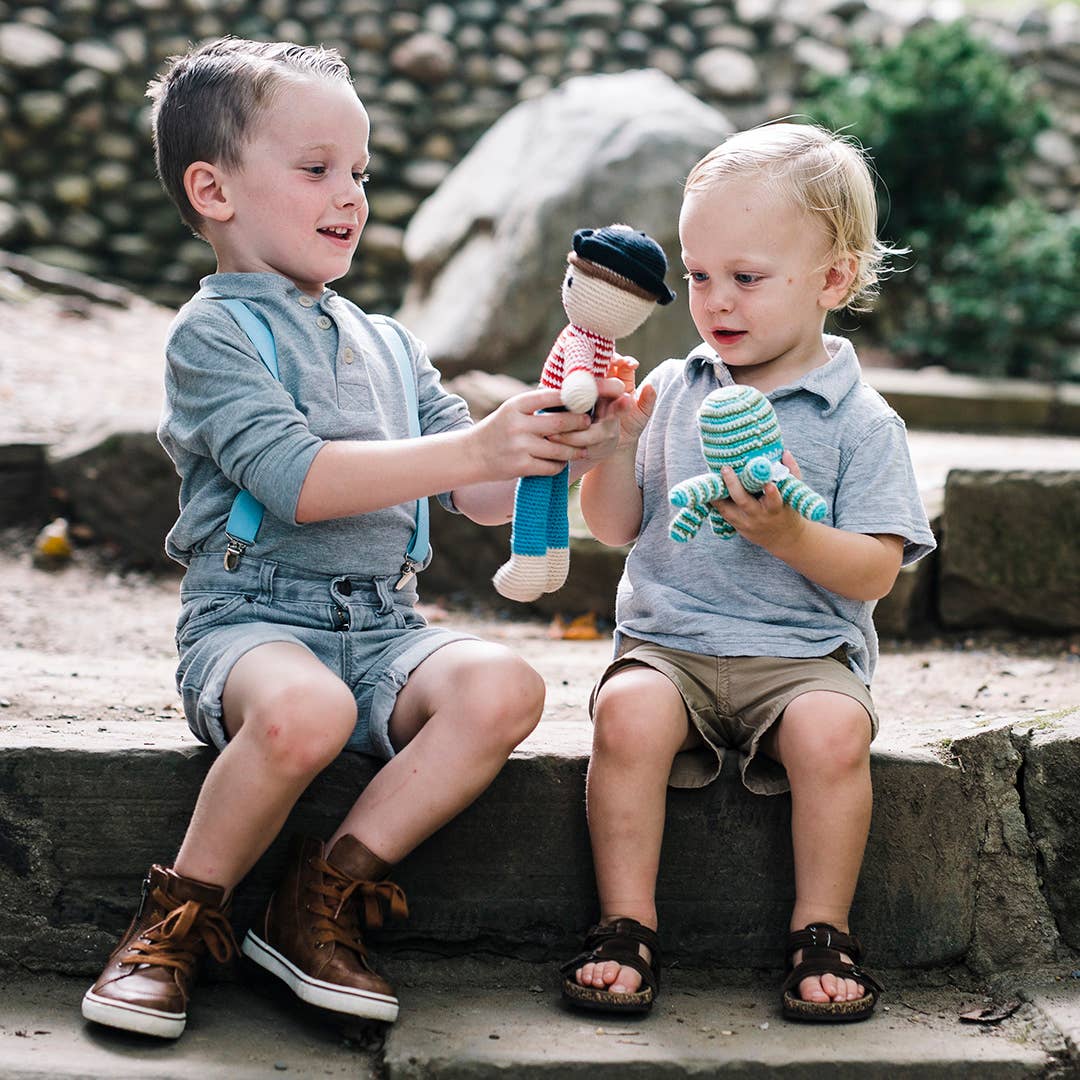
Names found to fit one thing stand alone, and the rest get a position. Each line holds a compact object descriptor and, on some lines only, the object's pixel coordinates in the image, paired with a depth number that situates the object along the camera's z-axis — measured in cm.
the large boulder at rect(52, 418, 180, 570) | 374
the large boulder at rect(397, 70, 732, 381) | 514
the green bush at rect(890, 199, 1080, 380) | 628
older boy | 166
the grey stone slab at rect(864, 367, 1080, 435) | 548
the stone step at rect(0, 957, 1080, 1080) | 161
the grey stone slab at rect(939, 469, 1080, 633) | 304
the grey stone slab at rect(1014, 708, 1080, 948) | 194
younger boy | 175
